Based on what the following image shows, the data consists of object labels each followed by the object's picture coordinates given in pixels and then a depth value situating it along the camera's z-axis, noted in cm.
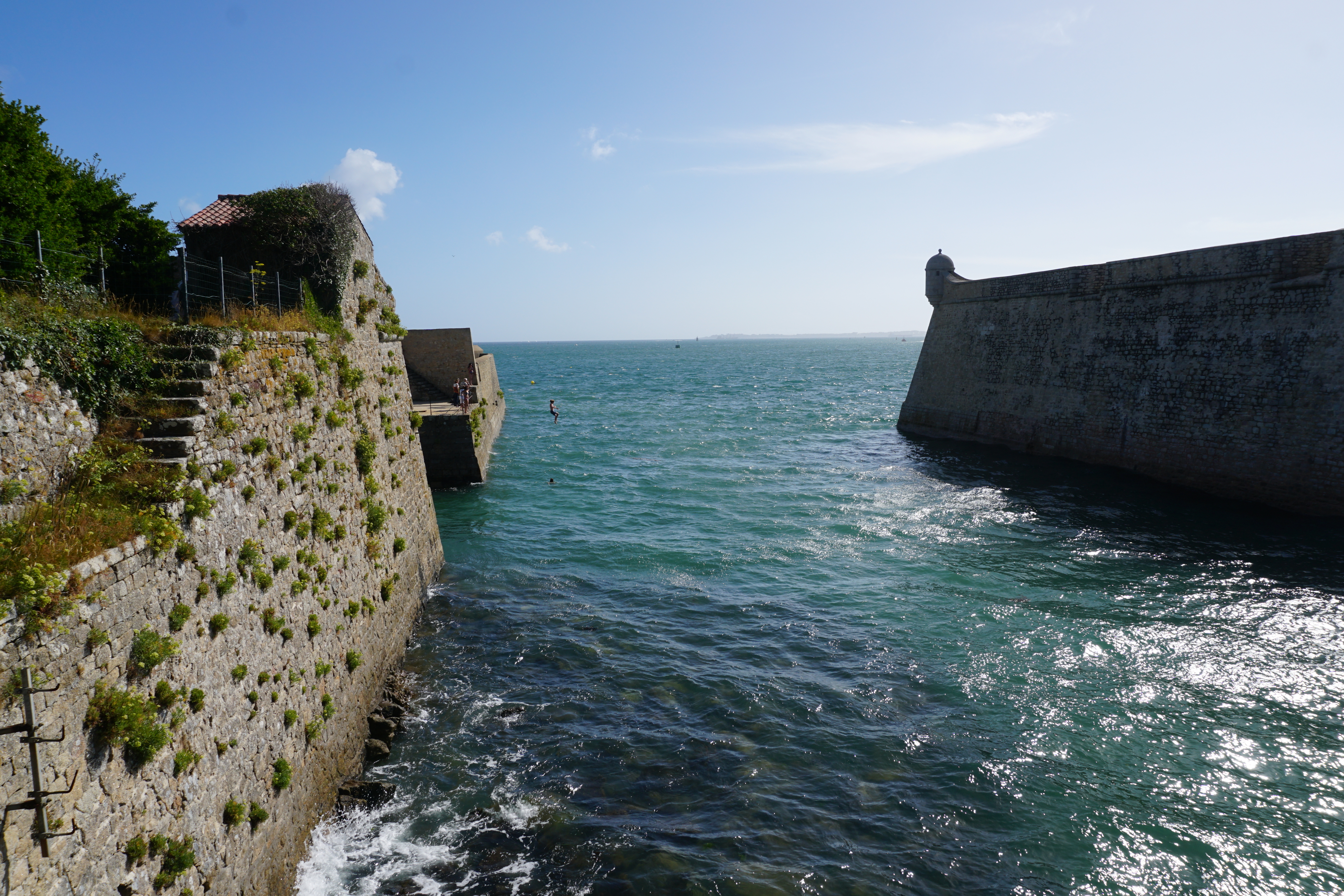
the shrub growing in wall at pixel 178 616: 693
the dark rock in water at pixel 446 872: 838
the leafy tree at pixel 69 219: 1133
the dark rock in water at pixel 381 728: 1101
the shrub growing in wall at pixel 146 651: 634
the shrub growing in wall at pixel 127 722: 581
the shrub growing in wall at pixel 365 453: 1324
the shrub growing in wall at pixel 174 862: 616
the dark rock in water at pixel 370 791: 962
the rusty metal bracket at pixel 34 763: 508
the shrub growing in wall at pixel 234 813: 716
